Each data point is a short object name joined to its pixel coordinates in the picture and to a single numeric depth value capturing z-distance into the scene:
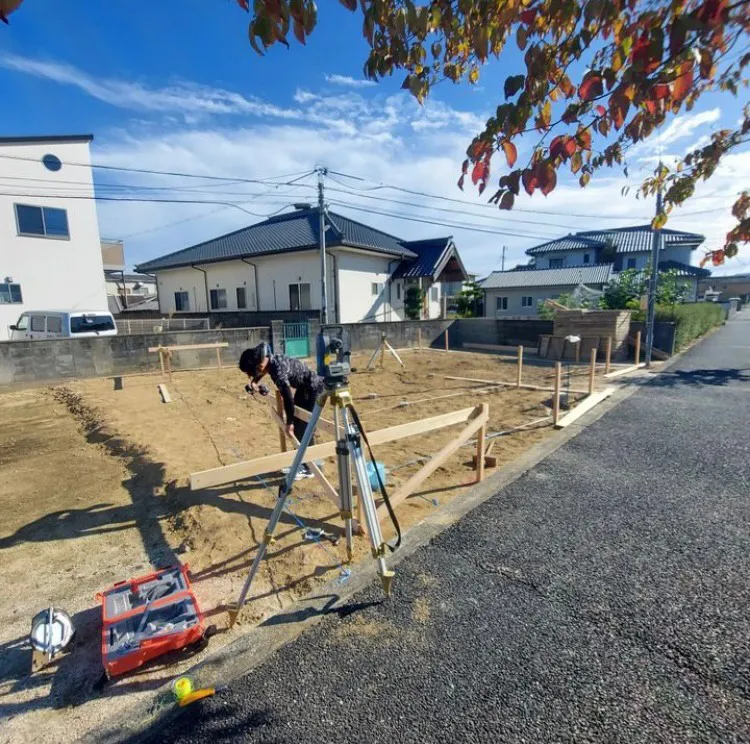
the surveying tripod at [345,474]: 2.42
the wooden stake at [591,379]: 8.45
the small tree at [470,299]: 30.41
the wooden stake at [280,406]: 4.50
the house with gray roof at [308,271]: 18.33
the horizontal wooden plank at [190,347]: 10.82
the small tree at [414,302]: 21.09
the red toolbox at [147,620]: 2.15
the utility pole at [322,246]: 15.85
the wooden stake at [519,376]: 9.58
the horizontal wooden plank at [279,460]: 2.80
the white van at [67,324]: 11.33
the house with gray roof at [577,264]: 29.39
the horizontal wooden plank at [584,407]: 6.68
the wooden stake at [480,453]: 4.46
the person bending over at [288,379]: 4.25
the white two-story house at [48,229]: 15.72
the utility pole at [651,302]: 11.77
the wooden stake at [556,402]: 6.42
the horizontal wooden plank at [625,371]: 11.02
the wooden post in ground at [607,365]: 11.19
